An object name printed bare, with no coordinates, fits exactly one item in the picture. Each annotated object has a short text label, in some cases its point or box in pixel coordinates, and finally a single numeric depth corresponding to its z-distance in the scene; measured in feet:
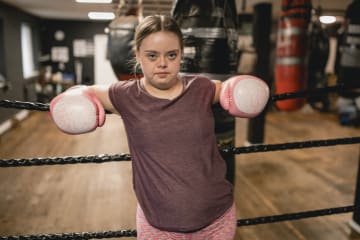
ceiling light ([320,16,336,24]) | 24.72
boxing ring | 4.17
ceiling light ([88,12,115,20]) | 25.95
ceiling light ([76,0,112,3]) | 17.96
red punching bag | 9.78
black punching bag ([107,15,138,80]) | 9.35
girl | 3.22
